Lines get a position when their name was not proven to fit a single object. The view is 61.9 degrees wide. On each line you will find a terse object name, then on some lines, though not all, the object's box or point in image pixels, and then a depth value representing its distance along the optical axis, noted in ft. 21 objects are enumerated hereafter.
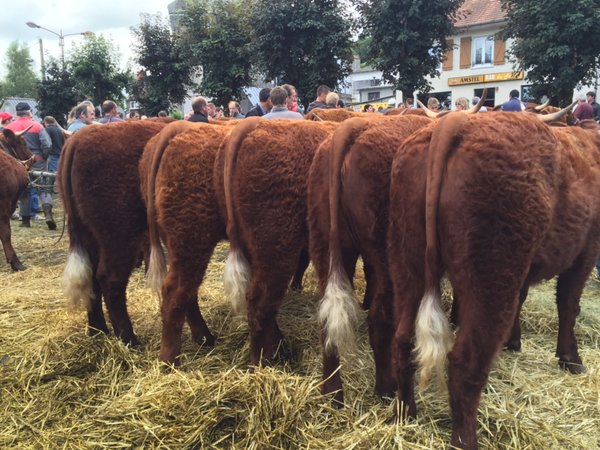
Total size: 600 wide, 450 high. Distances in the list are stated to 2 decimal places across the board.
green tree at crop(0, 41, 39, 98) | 192.24
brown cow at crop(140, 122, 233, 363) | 10.66
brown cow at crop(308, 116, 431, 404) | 8.97
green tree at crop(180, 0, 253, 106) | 57.36
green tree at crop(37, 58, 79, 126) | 72.74
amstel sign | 84.83
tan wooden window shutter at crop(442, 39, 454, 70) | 91.33
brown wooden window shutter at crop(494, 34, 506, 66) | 85.52
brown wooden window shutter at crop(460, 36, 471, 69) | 90.02
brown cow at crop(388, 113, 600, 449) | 7.45
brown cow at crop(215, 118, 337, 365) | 10.06
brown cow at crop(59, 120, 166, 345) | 11.95
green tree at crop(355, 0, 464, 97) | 48.24
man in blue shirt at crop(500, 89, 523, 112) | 24.69
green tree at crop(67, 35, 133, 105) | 66.80
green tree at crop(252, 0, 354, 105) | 47.06
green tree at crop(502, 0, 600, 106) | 44.80
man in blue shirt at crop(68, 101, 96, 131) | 23.85
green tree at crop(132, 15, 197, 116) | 65.31
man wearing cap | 29.32
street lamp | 70.70
